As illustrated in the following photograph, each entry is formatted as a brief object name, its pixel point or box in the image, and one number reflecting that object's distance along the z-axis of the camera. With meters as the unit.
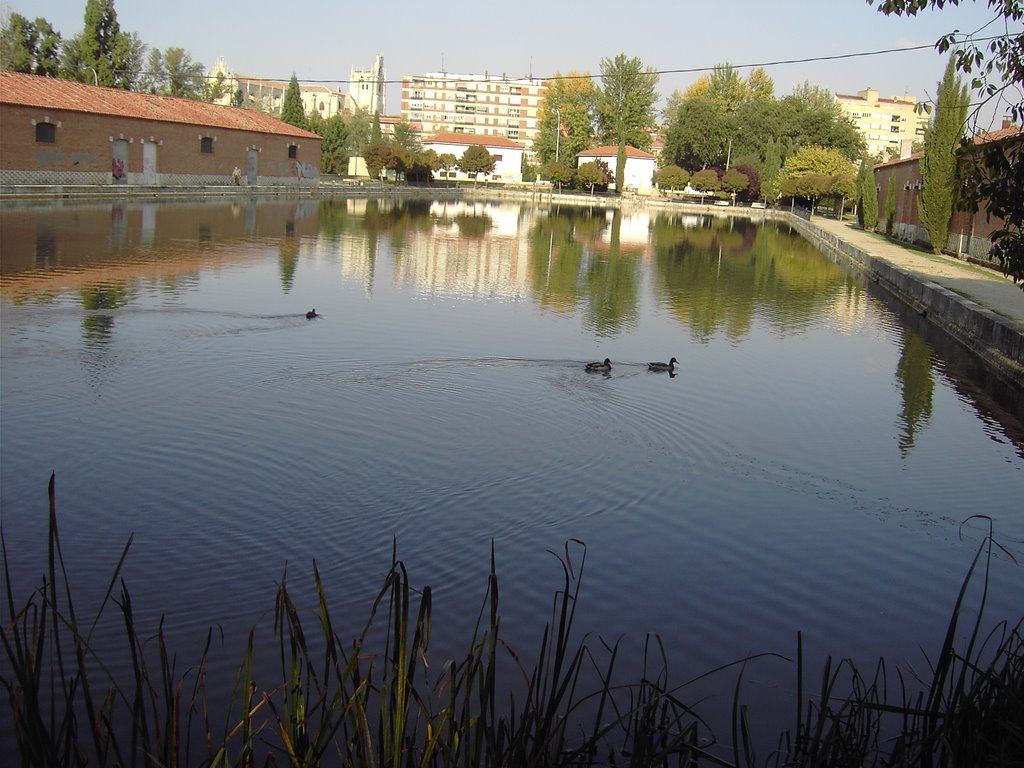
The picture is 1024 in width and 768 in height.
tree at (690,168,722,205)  70.19
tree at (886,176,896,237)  40.97
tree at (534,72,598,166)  90.44
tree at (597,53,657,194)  86.94
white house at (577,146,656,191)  83.94
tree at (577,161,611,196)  75.00
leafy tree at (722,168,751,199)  68.38
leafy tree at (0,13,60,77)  50.38
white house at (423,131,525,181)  94.69
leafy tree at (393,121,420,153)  78.46
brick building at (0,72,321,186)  36.06
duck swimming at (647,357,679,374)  11.93
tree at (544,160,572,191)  77.00
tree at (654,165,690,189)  73.56
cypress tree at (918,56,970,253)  29.77
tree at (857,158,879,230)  44.19
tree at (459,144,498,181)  76.88
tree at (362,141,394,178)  65.94
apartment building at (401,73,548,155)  152.75
